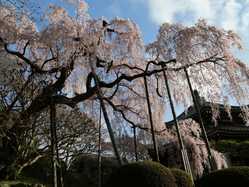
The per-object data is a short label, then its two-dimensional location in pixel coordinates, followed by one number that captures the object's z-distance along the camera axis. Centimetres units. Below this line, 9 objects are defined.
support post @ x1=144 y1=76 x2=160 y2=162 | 868
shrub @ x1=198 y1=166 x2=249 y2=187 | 674
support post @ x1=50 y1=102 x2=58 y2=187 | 855
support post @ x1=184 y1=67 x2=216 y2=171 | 841
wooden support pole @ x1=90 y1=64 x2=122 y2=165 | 898
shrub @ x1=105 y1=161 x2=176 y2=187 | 670
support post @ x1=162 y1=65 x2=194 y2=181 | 874
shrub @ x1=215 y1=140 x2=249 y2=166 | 1727
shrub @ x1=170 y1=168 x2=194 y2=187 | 766
